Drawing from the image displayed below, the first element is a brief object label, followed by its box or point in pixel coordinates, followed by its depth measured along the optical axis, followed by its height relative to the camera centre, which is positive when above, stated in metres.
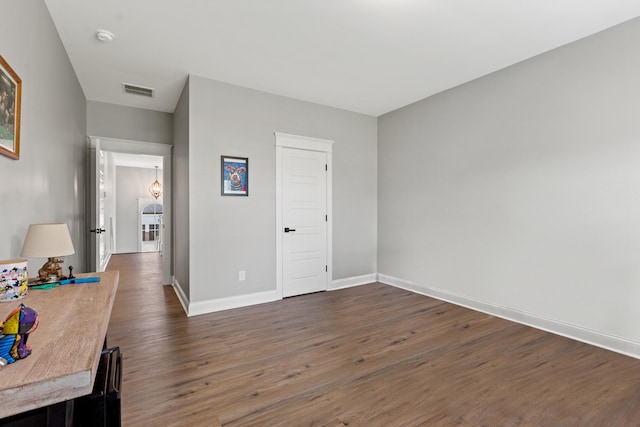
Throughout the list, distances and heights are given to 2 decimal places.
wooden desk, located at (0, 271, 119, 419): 0.70 -0.39
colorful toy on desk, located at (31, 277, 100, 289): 1.63 -0.39
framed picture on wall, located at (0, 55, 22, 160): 1.54 +0.54
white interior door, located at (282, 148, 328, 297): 4.18 -0.13
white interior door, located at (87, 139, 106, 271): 3.93 +0.09
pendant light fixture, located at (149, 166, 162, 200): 9.26 +0.69
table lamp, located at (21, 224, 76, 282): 1.69 -0.19
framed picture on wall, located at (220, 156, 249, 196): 3.70 +0.44
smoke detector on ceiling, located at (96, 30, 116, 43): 2.66 +1.54
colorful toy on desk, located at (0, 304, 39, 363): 0.78 -0.32
